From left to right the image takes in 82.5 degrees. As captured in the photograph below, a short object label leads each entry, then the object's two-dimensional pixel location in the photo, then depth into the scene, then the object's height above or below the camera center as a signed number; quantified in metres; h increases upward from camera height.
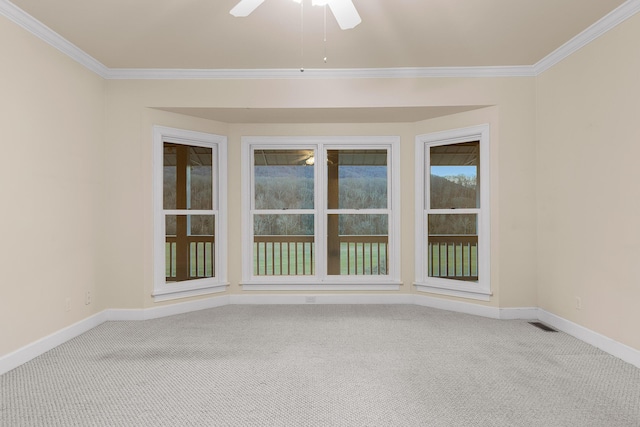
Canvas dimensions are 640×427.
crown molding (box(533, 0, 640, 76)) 2.71 +1.52
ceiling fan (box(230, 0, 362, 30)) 2.12 +1.23
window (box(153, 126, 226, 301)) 4.05 +0.04
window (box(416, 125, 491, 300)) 4.05 +0.02
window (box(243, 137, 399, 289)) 4.62 +0.10
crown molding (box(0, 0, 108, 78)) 2.69 +1.52
